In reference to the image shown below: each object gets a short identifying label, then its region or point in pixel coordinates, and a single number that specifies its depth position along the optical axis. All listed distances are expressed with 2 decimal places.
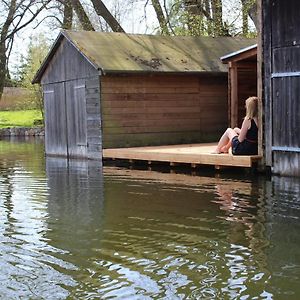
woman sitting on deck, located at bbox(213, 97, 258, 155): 11.91
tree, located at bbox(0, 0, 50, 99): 26.83
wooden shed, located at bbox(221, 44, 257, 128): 14.71
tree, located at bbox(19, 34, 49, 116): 40.11
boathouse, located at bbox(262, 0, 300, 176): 11.01
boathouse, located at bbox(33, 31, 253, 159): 16.22
